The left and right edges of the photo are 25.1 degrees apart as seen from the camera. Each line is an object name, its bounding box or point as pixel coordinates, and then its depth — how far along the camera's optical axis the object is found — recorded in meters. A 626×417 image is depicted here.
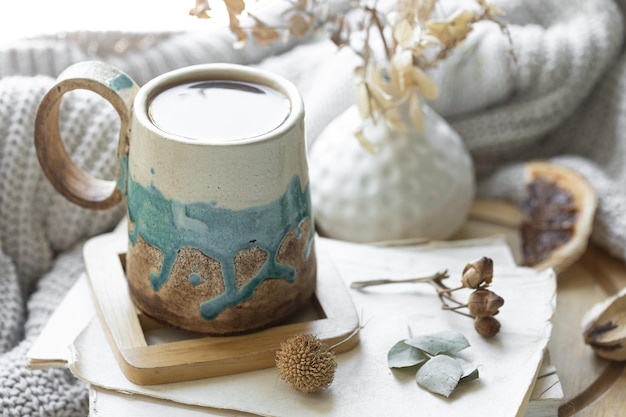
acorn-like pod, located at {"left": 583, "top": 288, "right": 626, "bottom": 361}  0.70
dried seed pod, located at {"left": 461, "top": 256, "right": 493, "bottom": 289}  0.66
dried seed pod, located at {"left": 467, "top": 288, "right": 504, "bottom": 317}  0.65
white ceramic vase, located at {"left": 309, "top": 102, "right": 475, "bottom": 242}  0.76
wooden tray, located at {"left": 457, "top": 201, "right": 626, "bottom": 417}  0.69
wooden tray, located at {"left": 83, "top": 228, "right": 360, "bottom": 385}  0.63
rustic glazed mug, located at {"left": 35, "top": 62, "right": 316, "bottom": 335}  0.60
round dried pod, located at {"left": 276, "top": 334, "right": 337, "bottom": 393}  0.62
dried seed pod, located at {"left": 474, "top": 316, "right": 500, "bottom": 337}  0.66
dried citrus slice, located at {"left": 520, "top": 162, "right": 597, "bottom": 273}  0.77
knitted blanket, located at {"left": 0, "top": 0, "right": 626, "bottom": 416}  0.75
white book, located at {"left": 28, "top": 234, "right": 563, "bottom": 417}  0.62
